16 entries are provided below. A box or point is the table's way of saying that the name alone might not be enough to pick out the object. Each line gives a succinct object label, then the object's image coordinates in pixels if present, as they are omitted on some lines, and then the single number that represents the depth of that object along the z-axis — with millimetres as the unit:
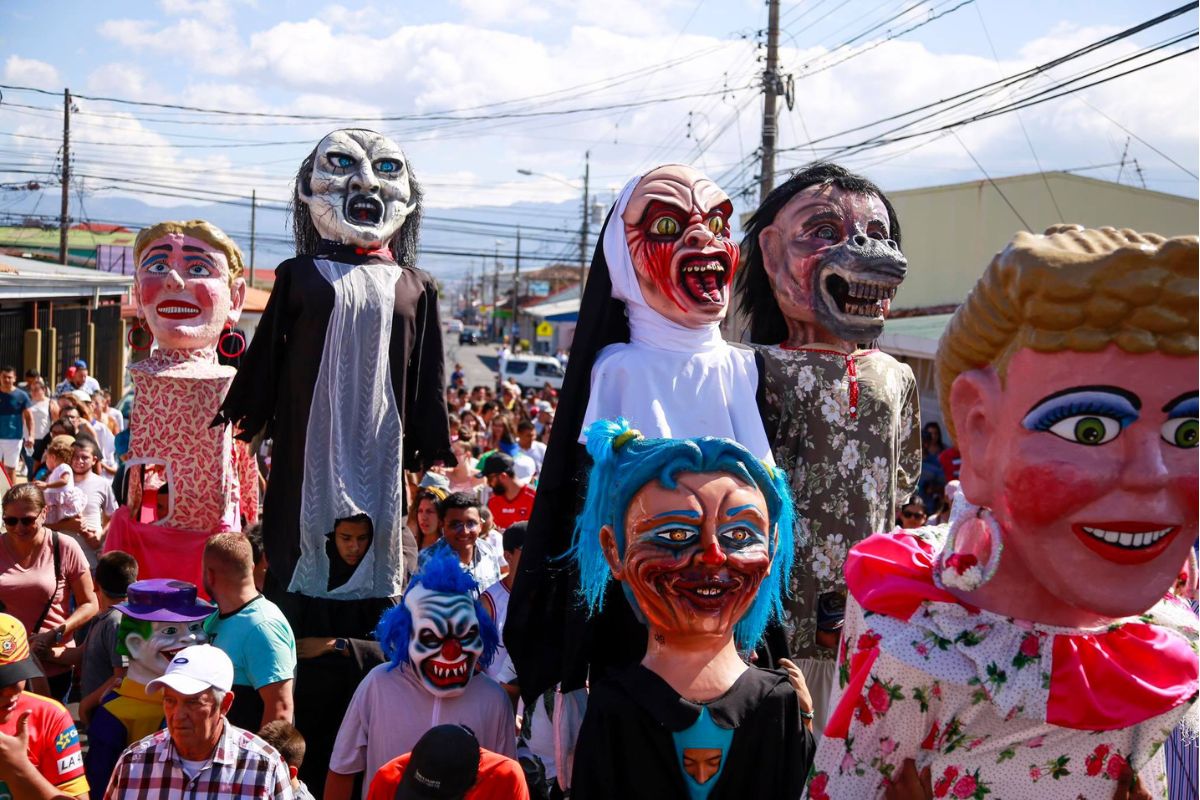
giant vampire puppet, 5387
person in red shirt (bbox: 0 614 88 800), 3963
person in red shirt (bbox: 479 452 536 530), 8023
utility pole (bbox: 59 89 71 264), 28327
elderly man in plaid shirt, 3695
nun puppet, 3996
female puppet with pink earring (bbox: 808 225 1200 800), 2613
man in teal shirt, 4539
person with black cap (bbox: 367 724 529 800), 3504
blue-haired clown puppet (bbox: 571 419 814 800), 3252
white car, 32531
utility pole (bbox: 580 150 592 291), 34494
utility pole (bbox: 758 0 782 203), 15367
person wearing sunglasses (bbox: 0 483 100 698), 5812
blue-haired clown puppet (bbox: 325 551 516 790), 4168
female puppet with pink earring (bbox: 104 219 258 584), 6090
